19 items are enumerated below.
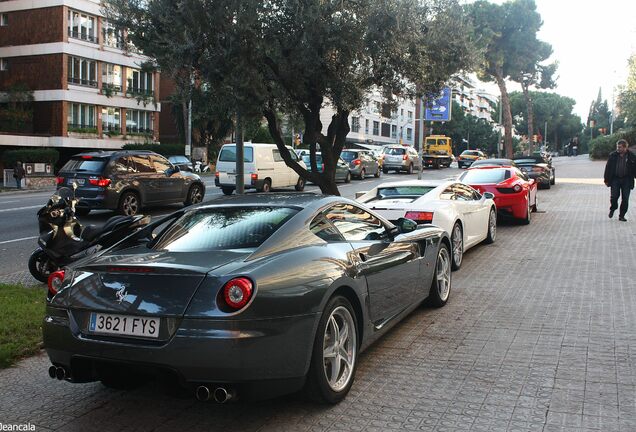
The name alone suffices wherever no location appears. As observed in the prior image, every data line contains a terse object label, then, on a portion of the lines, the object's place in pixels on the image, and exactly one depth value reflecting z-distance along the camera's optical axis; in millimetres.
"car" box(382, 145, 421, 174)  39094
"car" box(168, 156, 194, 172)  35203
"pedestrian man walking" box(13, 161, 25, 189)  29203
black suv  15547
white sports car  8922
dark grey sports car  3541
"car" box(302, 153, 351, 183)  29194
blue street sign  19317
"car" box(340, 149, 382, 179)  32438
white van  22797
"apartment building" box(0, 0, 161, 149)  44312
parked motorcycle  7953
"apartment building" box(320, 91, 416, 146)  80938
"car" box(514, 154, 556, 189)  25812
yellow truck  45219
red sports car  13922
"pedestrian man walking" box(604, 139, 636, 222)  13969
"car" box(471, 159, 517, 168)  21406
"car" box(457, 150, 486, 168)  49031
